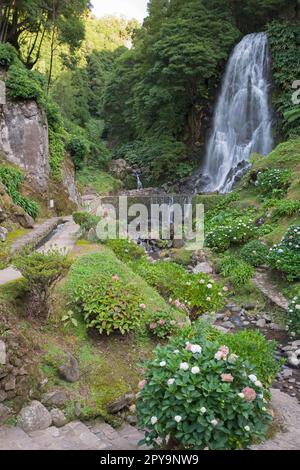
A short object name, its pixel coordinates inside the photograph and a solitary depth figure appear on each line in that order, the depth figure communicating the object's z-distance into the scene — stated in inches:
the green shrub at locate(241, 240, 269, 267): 429.7
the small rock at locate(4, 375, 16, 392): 167.5
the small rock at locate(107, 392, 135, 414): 183.3
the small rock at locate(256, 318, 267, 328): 331.3
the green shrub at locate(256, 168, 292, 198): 551.3
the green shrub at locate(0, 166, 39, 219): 530.9
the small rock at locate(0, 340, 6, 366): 168.3
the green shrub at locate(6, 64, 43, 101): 612.7
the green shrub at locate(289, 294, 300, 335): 294.5
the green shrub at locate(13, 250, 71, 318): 201.9
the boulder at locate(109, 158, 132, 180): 1224.8
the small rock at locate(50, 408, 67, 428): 167.0
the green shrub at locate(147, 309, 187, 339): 227.8
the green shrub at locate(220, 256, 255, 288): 404.5
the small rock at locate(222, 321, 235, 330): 328.8
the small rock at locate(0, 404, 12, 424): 160.1
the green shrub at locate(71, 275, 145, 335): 213.8
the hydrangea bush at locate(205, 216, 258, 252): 485.7
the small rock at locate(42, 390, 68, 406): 172.9
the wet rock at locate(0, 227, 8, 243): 379.1
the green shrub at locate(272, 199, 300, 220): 469.6
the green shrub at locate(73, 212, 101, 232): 416.2
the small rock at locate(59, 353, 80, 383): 186.2
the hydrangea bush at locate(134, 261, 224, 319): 262.1
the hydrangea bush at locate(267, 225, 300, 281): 368.2
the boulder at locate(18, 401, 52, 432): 160.9
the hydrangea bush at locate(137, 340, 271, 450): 122.3
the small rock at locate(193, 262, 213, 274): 454.2
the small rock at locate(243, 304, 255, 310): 368.2
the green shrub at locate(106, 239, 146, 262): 369.4
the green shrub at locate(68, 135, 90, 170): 791.7
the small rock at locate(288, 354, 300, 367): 261.4
